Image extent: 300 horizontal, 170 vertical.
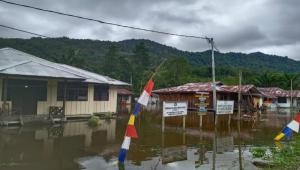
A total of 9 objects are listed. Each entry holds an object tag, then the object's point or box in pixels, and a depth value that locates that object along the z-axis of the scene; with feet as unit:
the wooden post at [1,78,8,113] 55.67
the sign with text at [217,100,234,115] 62.87
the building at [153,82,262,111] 115.71
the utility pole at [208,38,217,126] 65.87
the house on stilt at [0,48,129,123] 58.70
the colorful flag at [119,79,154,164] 26.89
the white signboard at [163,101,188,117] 52.75
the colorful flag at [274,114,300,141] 33.56
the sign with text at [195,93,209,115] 62.68
